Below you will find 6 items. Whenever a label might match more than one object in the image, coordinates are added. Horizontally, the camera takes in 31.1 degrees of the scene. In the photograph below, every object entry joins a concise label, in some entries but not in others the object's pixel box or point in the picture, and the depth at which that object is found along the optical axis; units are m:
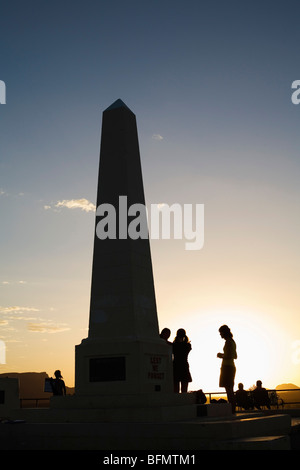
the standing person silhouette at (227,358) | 12.96
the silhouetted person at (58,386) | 14.65
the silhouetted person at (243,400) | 18.11
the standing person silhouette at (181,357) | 14.27
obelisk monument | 12.94
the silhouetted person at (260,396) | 17.95
